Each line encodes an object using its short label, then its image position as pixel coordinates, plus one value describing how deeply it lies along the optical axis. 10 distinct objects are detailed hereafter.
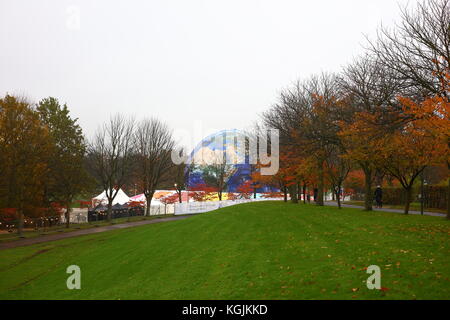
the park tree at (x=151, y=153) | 53.53
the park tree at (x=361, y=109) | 21.04
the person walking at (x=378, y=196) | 32.31
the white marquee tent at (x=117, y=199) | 54.41
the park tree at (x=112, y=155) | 47.00
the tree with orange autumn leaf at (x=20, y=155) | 31.61
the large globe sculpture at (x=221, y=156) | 63.36
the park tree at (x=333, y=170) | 32.06
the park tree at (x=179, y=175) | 59.98
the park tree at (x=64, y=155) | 41.22
